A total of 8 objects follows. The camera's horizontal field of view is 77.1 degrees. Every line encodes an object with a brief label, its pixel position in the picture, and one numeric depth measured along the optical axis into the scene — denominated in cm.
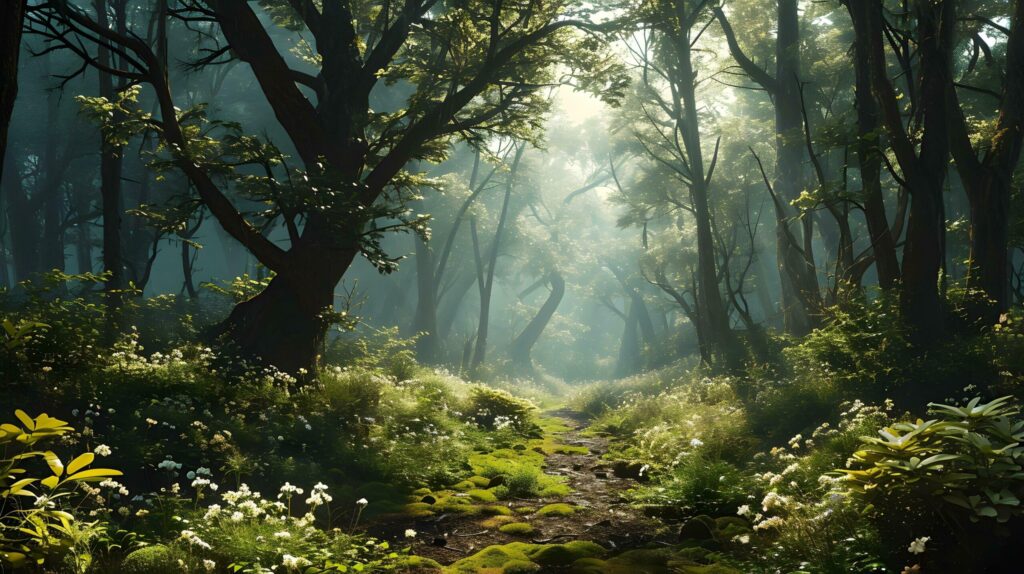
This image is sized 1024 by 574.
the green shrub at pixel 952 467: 353
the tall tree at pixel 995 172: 947
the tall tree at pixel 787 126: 1555
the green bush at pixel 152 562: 363
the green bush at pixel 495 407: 1197
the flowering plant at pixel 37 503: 318
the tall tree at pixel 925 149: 828
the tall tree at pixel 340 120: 875
